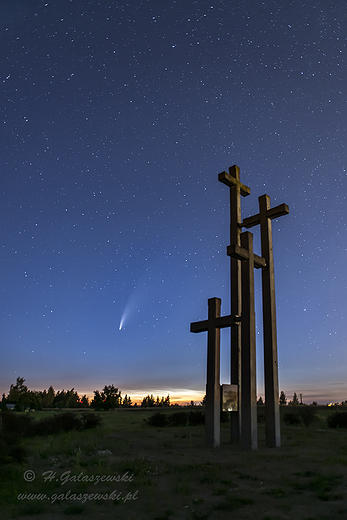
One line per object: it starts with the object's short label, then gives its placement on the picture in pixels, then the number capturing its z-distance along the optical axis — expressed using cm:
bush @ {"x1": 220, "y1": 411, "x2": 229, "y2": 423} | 2087
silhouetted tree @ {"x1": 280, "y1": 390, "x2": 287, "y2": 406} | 5128
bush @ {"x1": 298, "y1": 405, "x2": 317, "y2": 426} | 2038
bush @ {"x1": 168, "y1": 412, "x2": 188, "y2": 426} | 2041
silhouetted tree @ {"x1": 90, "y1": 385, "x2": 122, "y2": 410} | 3947
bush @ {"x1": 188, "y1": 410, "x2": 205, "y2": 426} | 2047
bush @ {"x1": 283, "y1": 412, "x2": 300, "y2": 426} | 2142
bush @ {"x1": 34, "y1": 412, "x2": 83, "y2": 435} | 1596
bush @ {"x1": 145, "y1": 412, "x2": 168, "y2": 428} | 1986
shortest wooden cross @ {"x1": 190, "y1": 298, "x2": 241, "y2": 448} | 1192
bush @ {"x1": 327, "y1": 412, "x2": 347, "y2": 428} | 1950
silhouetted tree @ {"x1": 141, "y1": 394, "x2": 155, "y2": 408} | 6104
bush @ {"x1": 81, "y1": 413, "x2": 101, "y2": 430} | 1756
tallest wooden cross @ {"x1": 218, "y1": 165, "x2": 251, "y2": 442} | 1309
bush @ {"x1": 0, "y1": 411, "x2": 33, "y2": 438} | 1324
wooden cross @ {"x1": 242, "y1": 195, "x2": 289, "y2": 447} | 1221
